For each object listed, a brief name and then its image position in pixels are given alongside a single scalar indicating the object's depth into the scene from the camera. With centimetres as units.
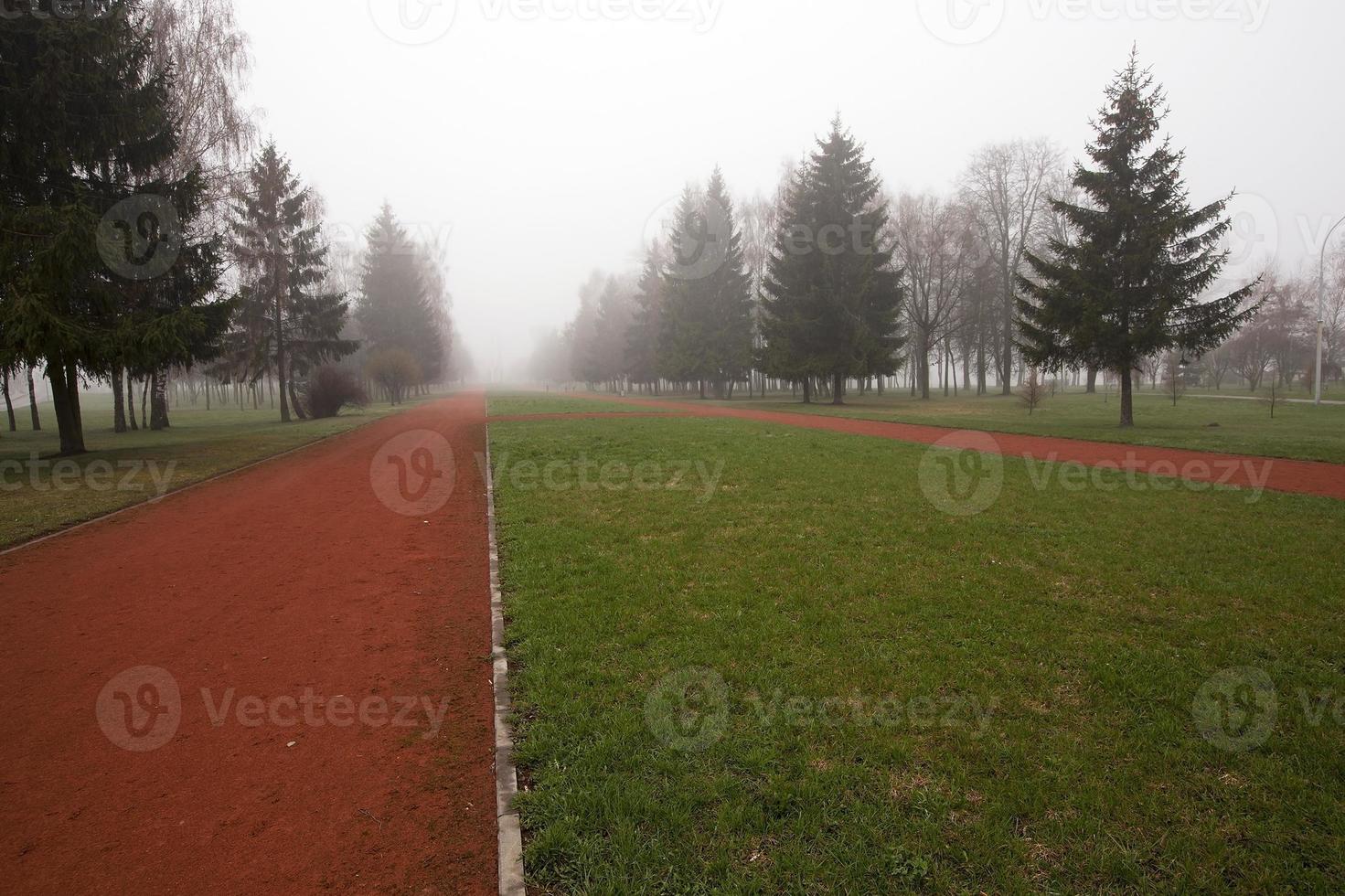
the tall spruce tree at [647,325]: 5153
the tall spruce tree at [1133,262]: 2012
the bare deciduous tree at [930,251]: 4103
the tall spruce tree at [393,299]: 5166
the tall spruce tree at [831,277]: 3359
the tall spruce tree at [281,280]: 3061
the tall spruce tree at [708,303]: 4294
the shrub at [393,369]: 4316
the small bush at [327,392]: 3228
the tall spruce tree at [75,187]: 1362
